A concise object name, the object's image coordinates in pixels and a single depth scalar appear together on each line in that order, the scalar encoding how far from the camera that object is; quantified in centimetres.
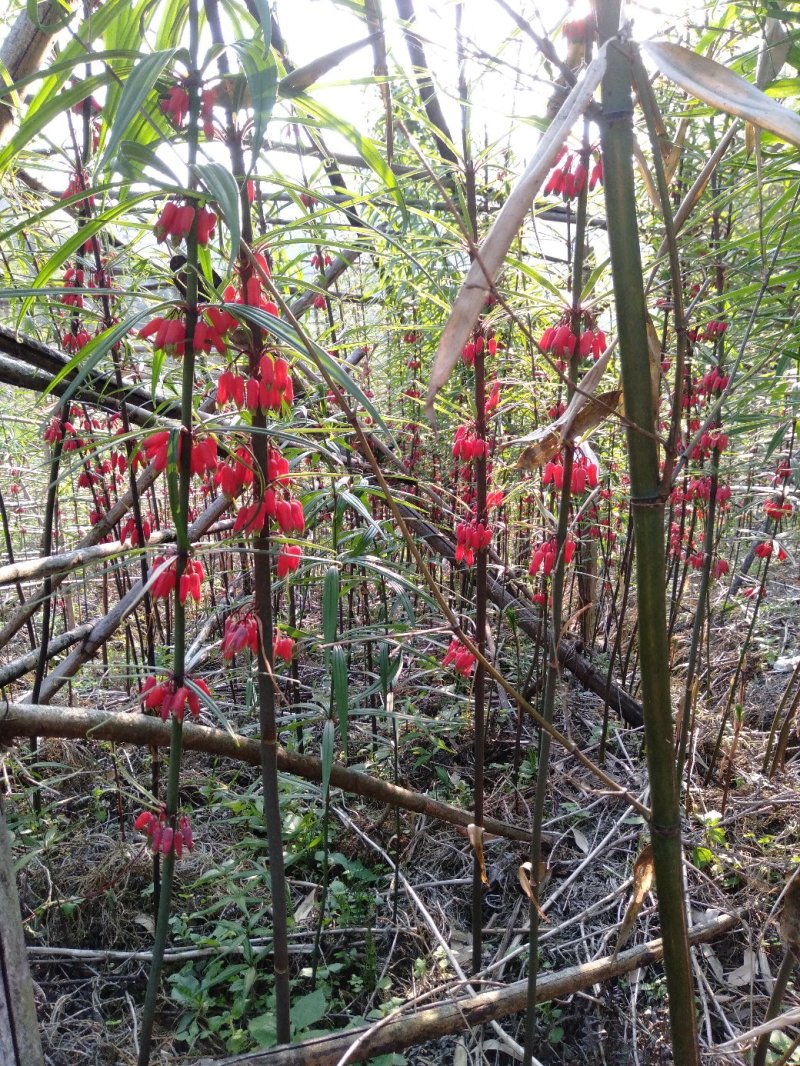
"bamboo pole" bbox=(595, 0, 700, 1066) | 50
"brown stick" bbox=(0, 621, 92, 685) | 189
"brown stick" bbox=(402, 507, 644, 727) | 231
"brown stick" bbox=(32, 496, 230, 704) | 176
